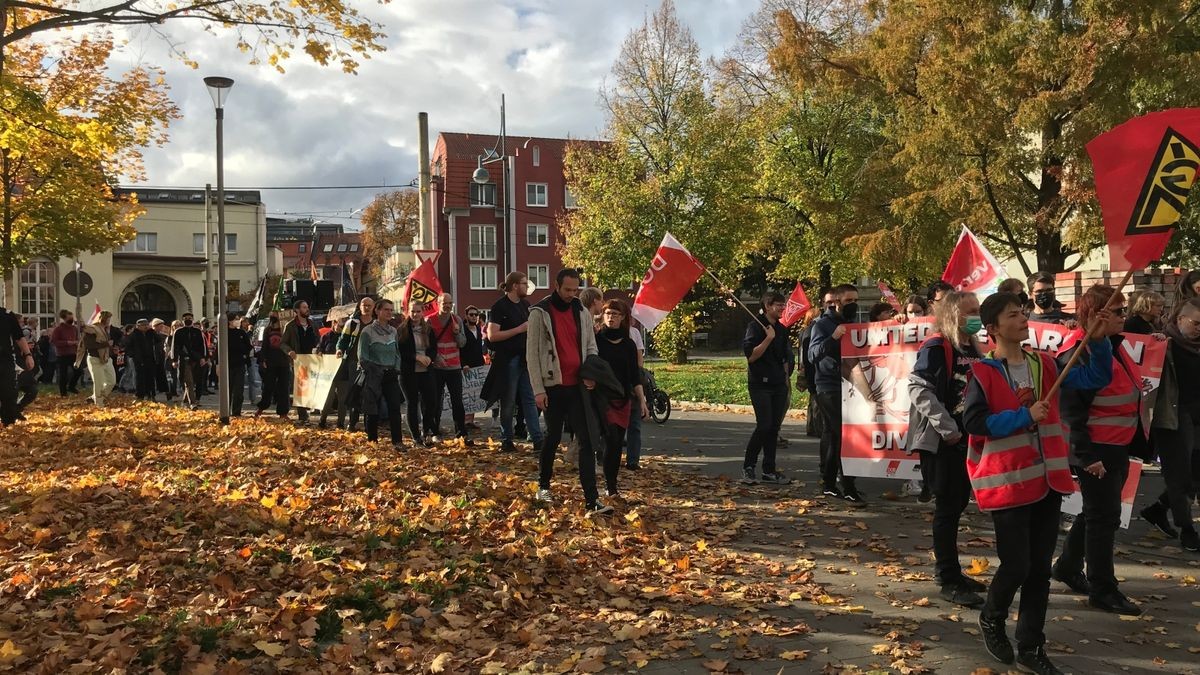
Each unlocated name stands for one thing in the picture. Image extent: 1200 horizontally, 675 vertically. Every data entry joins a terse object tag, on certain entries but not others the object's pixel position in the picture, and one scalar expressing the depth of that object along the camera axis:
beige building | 55.66
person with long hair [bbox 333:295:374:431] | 13.80
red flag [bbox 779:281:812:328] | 13.85
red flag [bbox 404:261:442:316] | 15.65
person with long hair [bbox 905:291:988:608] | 5.63
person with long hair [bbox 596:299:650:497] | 8.30
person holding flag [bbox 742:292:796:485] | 9.45
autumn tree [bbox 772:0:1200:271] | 18.86
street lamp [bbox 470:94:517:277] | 37.62
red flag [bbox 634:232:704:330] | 12.03
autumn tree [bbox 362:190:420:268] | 79.50
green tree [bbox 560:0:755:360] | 37.91
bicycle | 15.65
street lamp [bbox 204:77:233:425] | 15.21
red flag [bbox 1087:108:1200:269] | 4.86
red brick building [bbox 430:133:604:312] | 67.75
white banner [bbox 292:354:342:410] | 14.65
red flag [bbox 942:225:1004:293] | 10.13
